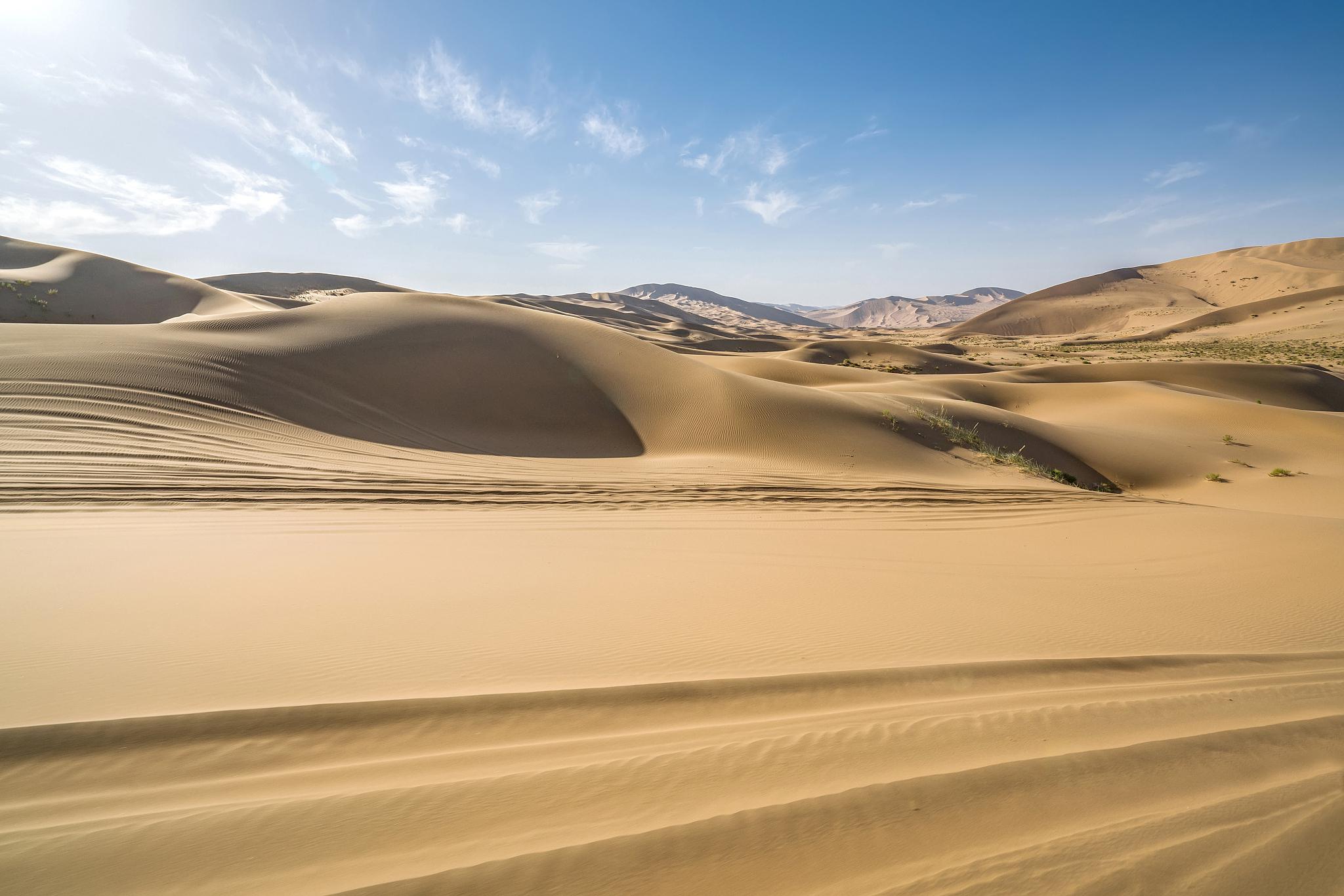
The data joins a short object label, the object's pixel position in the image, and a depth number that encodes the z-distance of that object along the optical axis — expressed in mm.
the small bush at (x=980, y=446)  11008
